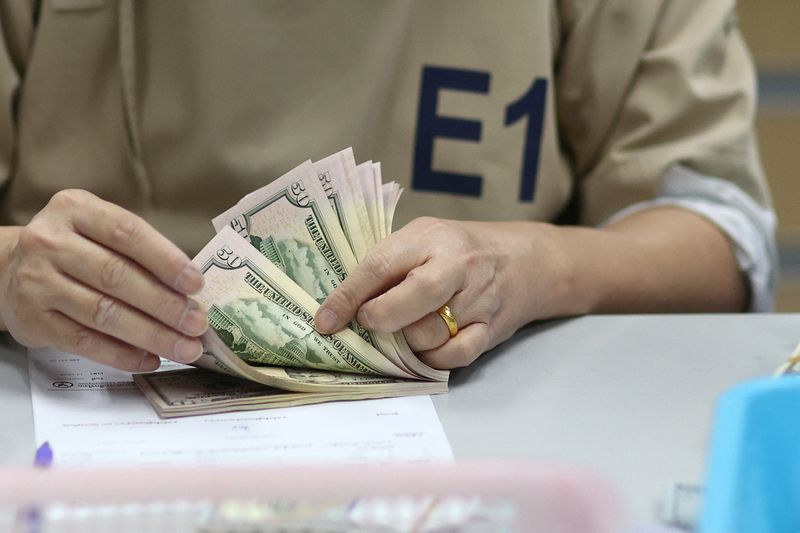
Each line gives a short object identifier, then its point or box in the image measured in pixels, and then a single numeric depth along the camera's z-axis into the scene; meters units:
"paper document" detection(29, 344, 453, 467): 1.29
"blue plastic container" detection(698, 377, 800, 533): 1.16
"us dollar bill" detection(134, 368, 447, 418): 1.34
